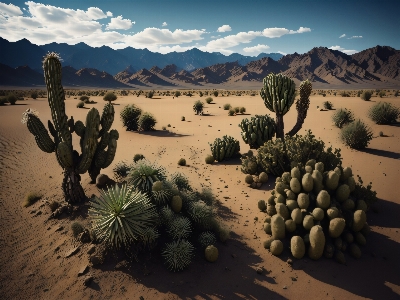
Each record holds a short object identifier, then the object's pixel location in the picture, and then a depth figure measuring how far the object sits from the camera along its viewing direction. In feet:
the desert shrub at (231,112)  76.54
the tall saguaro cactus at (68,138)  22.57
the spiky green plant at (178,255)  16.57
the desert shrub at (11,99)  104.06
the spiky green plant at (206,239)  18.53
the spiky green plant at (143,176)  20.01
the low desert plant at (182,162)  36.27
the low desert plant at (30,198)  25.66
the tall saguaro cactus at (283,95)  34.86
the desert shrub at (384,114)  54.03
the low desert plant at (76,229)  19.89
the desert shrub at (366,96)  98.78
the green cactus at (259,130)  37.91
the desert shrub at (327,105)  79.87
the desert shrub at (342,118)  53.42
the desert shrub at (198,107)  80.33
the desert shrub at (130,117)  59.52
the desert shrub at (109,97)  124.36
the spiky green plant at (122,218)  16.14
